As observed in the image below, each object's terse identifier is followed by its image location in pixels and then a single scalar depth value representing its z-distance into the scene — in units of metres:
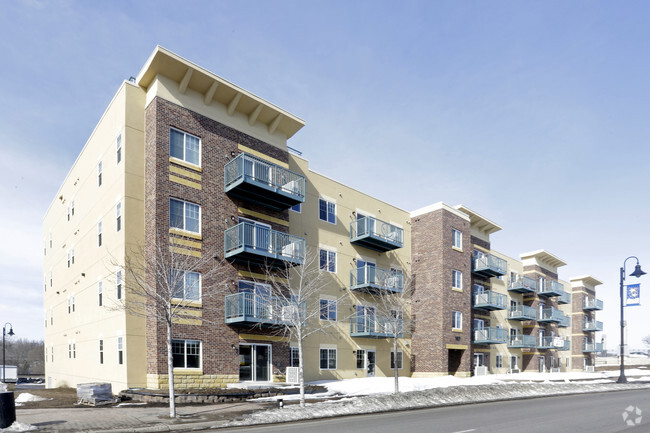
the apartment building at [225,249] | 21.23
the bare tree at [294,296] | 22.95
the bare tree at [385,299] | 31.11
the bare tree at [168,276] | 19.69
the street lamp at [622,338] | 32.72
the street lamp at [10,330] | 46.15
